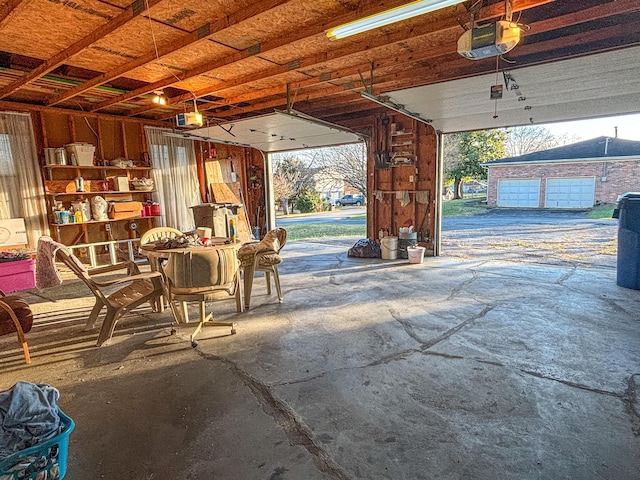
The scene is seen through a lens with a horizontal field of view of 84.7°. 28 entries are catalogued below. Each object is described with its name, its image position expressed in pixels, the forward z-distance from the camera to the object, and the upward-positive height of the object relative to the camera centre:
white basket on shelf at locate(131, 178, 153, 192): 7.47 +0.29
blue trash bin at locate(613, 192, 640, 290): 4.65 -0.86
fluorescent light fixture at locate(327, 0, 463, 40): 2.66 +1.38
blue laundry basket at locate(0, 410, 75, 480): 1.42 -1.09
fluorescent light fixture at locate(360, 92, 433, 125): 4.83 +1.23
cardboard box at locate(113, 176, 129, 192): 7.11 +0.30
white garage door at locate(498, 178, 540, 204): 17.97 -0.67
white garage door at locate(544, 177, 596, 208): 16.75 -0.70
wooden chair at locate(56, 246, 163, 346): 3.25 -0.97
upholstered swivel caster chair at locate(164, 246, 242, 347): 3.15 -0.73
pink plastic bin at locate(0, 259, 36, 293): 5.25 -1.09
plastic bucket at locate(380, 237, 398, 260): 7.36 -1.27
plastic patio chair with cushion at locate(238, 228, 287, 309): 4.30 -0.81
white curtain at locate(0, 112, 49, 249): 5.97 +0.46
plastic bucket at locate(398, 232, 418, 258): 7.32 -1.17
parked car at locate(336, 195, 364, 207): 28.08 -0.99
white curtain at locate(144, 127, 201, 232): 7.89 +0.47
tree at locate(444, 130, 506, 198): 18.69 +1.69
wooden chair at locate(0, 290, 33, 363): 3.01 -1.01
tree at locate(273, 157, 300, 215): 22.25 +0.78
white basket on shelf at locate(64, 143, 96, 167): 6.51 +0.88
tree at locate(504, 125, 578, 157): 31.83 +3.59
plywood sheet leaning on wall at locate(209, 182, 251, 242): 8.97 -0.10
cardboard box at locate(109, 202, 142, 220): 7.01 -0.22
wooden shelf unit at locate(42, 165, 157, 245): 6.50 +0.11
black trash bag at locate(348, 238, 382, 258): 7.61 -1.35
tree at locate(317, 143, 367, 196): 22.77 +1.67
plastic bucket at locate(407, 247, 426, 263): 6.83 -1.33
